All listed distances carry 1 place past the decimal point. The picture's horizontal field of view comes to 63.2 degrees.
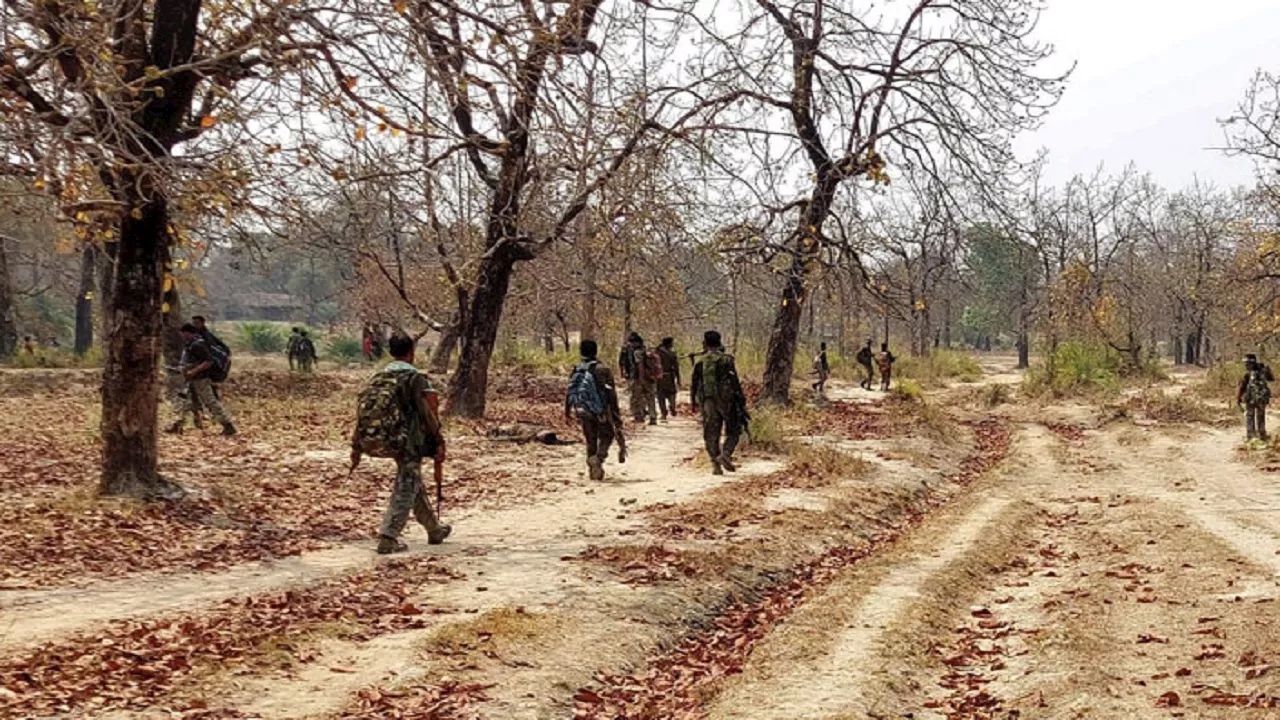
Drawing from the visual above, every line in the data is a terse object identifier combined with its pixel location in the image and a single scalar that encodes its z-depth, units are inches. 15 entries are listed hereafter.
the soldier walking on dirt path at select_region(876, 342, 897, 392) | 1346.0
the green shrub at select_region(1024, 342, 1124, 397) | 1200.8
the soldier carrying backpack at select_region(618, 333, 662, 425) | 800.3
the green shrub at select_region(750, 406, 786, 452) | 653.3
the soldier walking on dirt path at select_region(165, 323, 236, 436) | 580.1
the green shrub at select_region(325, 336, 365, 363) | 1774.1
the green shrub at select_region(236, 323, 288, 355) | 2028.8
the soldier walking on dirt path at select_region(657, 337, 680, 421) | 852.6
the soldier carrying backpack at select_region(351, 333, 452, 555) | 326.0
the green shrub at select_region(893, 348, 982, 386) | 1624.0
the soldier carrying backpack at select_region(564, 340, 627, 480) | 497.7
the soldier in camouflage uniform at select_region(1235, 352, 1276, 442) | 757.9
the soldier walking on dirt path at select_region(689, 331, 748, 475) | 525.7
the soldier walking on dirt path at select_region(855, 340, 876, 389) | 1334.9
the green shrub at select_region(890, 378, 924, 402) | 1129.4
